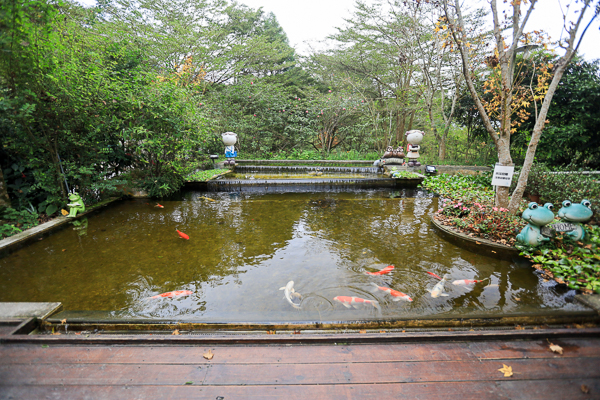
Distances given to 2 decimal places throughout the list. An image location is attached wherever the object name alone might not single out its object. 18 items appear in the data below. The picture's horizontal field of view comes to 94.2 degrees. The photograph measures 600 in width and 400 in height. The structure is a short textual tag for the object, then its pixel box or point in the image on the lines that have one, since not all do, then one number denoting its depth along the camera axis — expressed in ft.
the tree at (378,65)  39.04
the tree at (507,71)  11.01
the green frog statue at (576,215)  9.89
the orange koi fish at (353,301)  8.23
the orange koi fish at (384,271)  10.22
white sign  12.80
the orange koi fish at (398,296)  8.60
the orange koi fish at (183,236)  13.61
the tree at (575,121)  25.67
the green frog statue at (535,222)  10.36
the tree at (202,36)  36.83
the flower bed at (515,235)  8.98
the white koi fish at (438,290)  8.85
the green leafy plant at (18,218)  14.39
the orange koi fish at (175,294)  8.67
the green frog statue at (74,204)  16.44
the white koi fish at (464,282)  9.46
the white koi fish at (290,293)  8.36
